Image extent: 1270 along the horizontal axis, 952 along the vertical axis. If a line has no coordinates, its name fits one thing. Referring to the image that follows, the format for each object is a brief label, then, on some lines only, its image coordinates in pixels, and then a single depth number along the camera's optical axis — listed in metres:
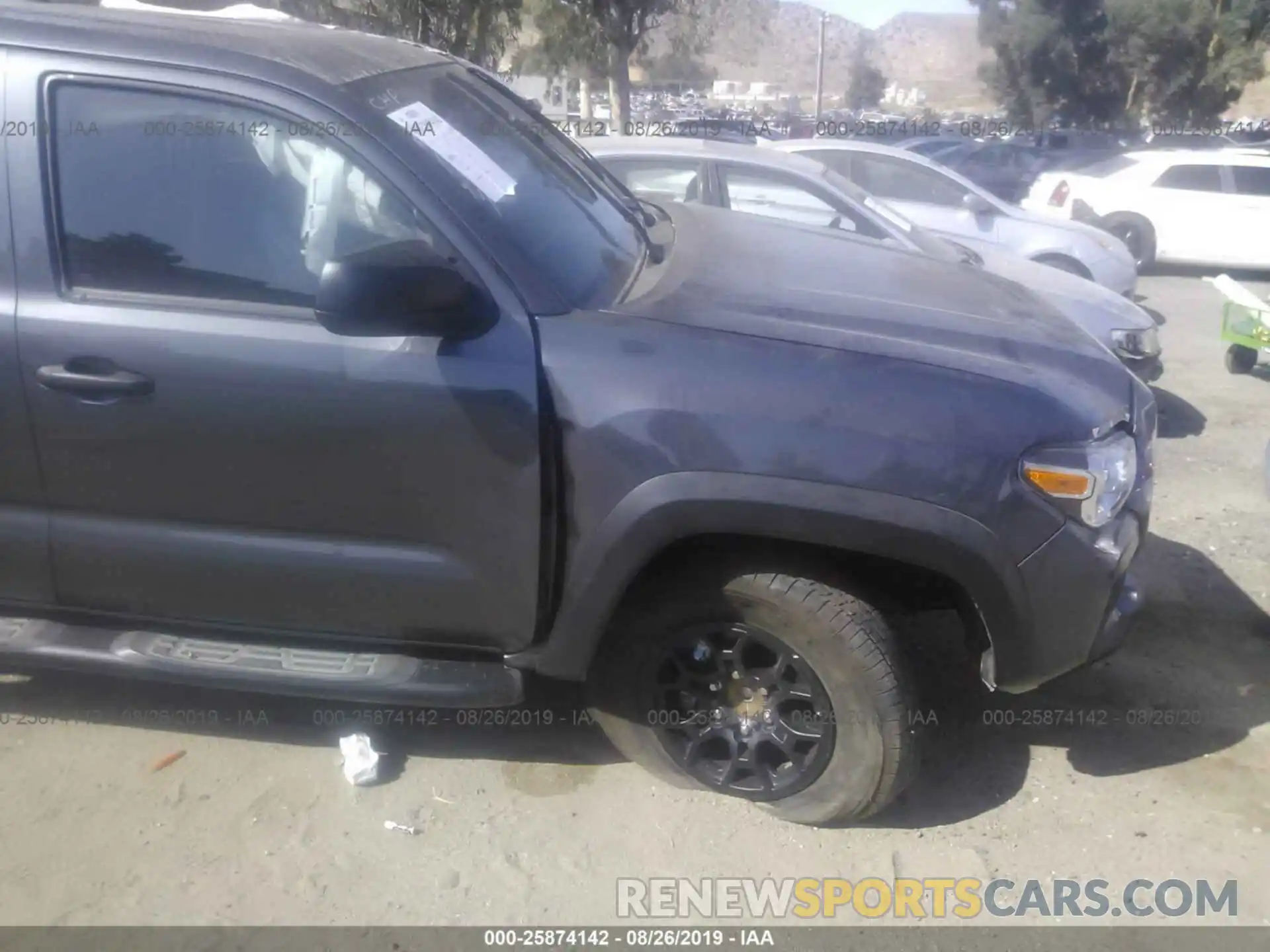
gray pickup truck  2.65
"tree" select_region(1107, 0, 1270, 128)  27.38
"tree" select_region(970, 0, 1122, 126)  29.12
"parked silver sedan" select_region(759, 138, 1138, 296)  8.29
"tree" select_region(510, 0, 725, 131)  14.45
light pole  43.17
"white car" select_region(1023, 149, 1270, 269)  12.66
